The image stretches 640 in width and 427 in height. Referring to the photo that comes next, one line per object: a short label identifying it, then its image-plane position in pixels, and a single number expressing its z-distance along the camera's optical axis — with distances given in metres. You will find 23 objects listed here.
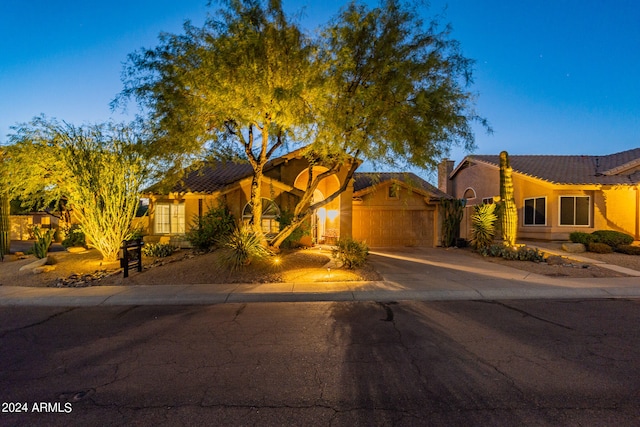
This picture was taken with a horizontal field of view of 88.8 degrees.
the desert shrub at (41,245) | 13.03
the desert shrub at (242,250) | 10.32
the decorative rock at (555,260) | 11.90
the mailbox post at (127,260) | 9.93
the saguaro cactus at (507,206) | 14.52
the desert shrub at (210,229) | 14.18
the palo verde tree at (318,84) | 8.64
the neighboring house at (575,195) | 17.02
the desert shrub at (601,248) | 14.12
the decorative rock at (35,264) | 10.92
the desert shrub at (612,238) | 14.61
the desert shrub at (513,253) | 12.55
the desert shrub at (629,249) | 13.77
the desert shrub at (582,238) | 14.86
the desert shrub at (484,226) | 15.20
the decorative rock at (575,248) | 14.40
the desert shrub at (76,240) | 16.62
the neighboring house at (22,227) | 23.44
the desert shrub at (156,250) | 14.00
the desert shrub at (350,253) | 10.63
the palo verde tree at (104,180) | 11.62
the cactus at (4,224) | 14.38
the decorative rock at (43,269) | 10.77
